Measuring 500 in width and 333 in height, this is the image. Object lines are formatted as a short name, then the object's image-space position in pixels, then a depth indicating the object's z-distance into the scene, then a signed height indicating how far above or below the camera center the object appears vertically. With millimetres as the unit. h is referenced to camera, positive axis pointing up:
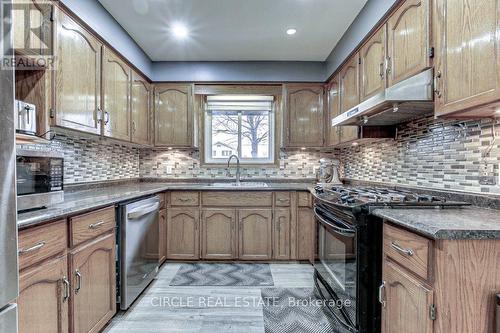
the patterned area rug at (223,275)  2488 -1131
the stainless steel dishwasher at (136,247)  1941 -694
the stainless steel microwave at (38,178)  1221 -76
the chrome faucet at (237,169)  3426 -77
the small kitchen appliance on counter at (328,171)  3219 -98
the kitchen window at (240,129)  3615 +477
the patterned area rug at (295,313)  1806 -1134
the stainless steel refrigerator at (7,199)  702 -98
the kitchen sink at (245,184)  3216 -265
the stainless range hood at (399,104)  1389 +345
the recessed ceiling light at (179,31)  2436 +1276
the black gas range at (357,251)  1400 -511
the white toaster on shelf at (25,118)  1298 +232
